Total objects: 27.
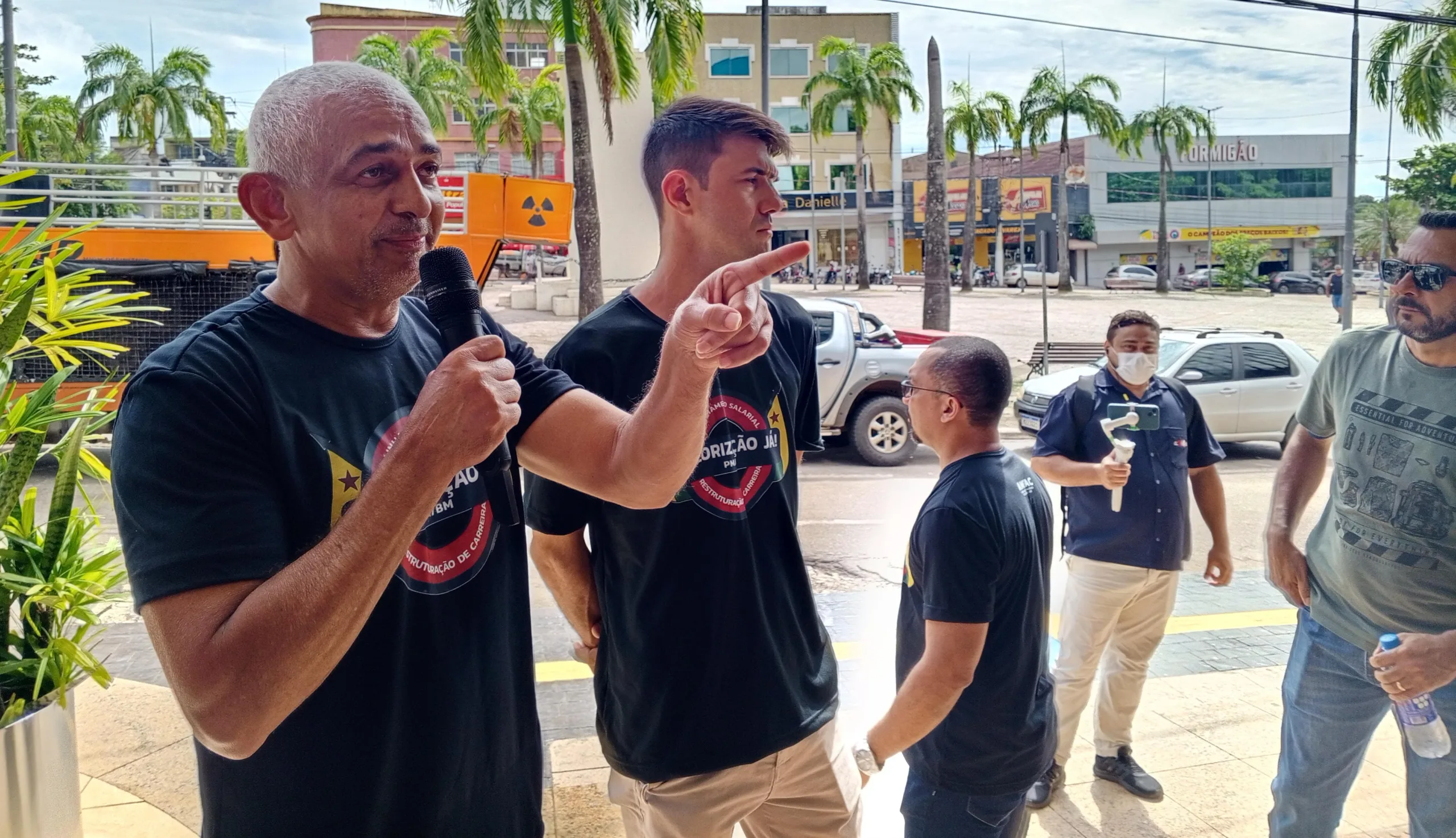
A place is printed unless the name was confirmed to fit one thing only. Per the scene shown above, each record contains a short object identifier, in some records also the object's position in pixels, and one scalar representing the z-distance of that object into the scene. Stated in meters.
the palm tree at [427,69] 34.19
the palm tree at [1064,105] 43.25
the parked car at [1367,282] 49.31
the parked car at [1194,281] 54.75
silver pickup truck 11.85
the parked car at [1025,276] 54.59
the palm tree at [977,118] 42.59
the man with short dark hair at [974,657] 2.47
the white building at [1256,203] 63.56
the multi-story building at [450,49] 54.59
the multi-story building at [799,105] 51.72
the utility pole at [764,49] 16.66
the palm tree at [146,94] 34.66
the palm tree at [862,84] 39.78
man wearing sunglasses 2.79
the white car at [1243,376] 12.38
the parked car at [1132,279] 53.94
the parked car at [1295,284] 52.06
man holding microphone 1.38
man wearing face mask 4.24
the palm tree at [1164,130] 49.75
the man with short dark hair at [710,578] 2.29
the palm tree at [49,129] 34.00
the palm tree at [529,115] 39.41
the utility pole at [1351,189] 18.91
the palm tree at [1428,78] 16.78
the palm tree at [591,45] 17.08
